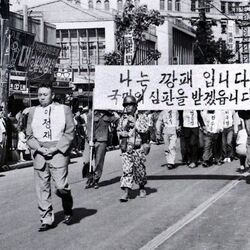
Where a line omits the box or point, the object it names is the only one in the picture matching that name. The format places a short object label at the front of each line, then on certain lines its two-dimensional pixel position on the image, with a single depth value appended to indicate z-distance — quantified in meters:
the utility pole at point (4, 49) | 17.84
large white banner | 11.15
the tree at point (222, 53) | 78.29
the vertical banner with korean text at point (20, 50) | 25.66
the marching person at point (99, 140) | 11.77
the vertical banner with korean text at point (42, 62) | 28.83
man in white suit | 7.57
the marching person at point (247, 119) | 11.53
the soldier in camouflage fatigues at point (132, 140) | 10.02
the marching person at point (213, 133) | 16.41
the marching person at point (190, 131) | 16.23
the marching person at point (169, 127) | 15.95
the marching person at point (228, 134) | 17.12
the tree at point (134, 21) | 41.88
